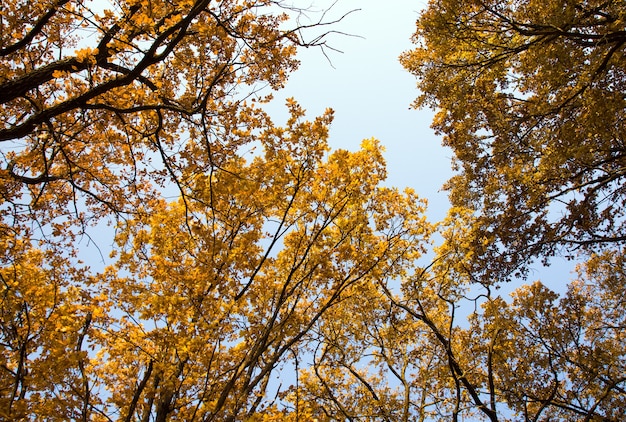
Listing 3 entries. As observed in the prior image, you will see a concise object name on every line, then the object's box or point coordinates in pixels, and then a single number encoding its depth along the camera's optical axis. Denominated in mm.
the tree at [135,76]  3338
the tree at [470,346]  6516
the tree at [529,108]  4902
